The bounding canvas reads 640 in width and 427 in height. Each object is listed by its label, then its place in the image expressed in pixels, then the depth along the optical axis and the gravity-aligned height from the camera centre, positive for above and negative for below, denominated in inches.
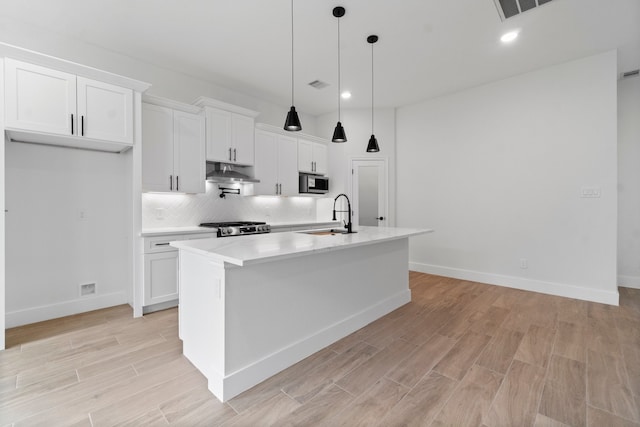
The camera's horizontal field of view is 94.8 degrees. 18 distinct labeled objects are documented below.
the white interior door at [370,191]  219.1 +15.9
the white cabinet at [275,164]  183.8 +31.5
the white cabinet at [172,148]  135.1 +31.2
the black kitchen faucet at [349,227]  121.1 -6.2
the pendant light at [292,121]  103.7 +32.2
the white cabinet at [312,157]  210.1 +41.2
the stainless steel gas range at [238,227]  149.4 -8.0
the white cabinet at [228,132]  156.0 +45.1
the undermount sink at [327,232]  118.2 -8.5
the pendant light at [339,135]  123.4 +32.5
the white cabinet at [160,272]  126.7 -26.2
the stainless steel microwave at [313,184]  212.1 +21.0
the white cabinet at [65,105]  98.7 +39.9
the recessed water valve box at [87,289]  130.4 -34.2
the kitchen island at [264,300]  72.8 -25.9
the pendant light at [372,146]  141.7 +32.0
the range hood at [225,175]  156.7 +21.0
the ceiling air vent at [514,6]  105.2 +75.3
